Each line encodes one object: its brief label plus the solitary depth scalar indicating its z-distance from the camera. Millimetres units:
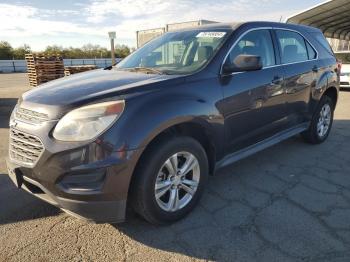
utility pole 11930
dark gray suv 2336
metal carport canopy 16938
